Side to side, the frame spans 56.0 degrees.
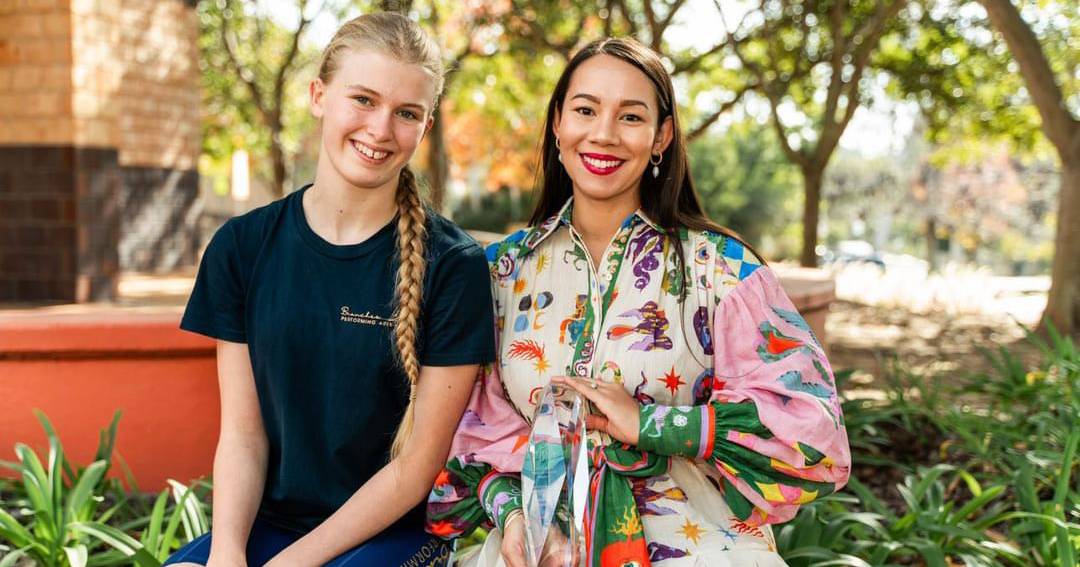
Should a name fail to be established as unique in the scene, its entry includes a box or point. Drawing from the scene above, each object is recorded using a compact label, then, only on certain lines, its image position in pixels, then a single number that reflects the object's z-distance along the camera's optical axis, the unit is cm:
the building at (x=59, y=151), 653
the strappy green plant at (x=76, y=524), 288
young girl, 221
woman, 207
